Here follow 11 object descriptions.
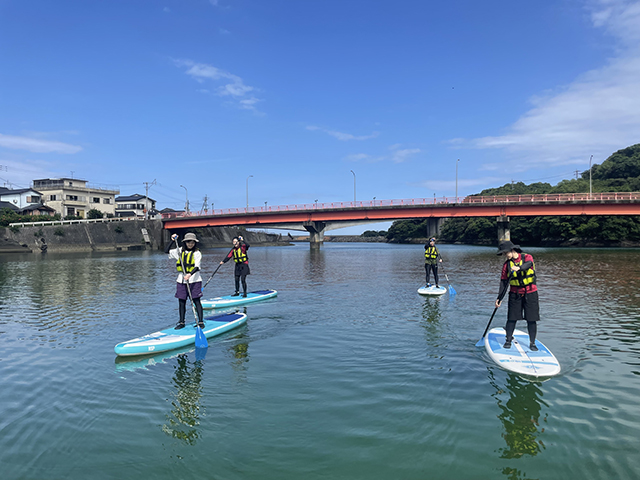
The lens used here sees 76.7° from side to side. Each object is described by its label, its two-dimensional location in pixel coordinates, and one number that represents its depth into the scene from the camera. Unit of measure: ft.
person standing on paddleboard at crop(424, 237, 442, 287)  59.11
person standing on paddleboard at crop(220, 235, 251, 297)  53.26
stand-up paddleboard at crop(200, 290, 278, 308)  50.03
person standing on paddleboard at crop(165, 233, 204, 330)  34.32
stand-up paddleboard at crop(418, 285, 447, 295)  56.34
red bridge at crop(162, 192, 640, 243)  191.21
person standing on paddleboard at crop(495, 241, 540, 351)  26.91
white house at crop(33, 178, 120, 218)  297.12
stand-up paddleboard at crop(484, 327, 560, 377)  24.76
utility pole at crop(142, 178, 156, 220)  356.36
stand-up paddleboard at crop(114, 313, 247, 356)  29.76
